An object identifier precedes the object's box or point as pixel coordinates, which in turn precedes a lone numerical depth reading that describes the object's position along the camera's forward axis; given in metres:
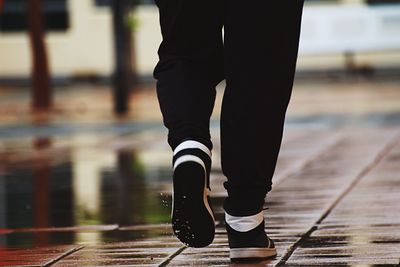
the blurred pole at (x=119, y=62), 14.74
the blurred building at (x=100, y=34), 24.23
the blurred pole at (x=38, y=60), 16.45
